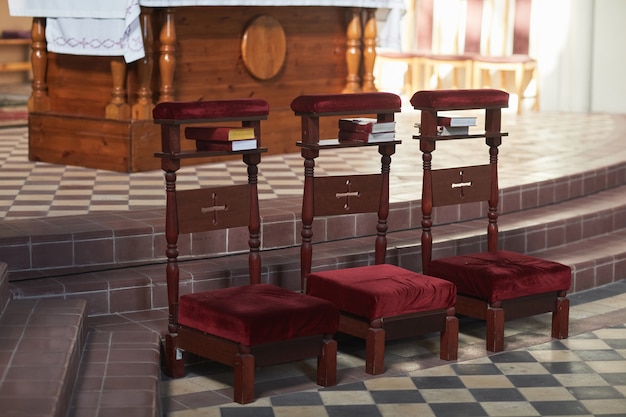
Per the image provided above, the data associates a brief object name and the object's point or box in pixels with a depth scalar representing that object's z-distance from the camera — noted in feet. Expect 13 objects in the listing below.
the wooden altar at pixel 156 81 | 24.14
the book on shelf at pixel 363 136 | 17.16
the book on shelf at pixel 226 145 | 15.75
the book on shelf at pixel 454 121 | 18.12
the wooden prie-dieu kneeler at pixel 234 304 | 14.53
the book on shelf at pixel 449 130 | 18.21
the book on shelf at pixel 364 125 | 17.08
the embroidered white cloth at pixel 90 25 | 23.21
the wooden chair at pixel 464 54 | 39.93
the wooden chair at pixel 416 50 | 41.81
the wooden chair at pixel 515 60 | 38.34
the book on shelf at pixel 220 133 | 15.69
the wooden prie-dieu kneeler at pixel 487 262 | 17.20
